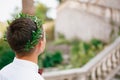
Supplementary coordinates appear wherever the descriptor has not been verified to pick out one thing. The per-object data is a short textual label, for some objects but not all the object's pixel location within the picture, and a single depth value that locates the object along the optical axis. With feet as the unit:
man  3.98
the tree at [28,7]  6.36
